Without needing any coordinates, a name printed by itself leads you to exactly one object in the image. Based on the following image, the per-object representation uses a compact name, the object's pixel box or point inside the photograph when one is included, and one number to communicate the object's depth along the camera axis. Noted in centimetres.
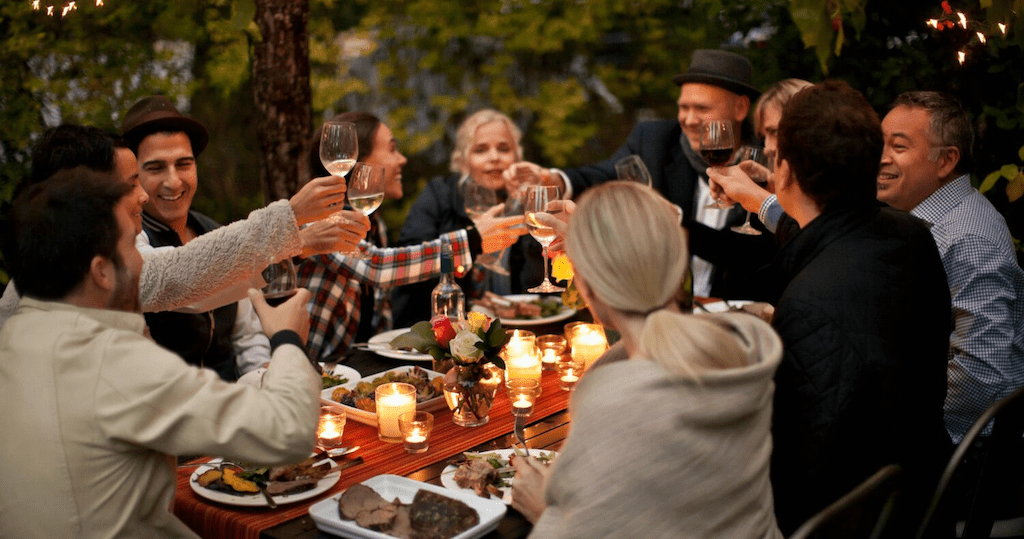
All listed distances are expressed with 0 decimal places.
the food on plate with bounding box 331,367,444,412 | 258
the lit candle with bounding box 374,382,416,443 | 240
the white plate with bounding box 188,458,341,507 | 198
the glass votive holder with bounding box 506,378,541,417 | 240
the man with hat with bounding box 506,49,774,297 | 438
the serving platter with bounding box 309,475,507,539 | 183
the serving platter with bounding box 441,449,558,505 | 202
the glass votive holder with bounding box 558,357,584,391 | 283
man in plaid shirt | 276
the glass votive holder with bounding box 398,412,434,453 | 229
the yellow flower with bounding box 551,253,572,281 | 282
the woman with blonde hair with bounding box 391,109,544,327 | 462
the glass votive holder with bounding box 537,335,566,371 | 304
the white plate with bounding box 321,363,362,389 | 284
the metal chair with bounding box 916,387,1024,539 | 201
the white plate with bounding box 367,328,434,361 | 311
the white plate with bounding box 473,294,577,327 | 360
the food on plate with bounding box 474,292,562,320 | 374
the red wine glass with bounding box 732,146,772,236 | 328
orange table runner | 195
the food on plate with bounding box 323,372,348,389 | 277
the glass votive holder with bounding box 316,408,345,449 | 233
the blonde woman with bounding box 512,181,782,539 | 149
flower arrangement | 245
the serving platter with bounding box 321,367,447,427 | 252
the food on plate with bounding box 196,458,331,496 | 203
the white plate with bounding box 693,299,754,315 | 368
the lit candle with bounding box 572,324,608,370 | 294
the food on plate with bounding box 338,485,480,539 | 183
